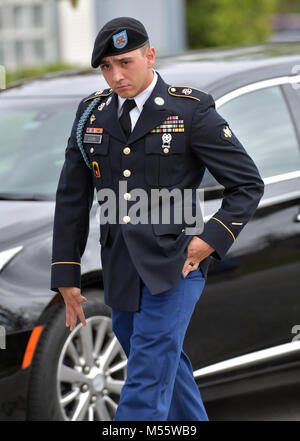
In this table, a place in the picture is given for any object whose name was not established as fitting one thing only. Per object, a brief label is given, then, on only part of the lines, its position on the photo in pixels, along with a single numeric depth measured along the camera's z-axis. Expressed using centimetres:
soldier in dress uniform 635
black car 766
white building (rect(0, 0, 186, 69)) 3566
